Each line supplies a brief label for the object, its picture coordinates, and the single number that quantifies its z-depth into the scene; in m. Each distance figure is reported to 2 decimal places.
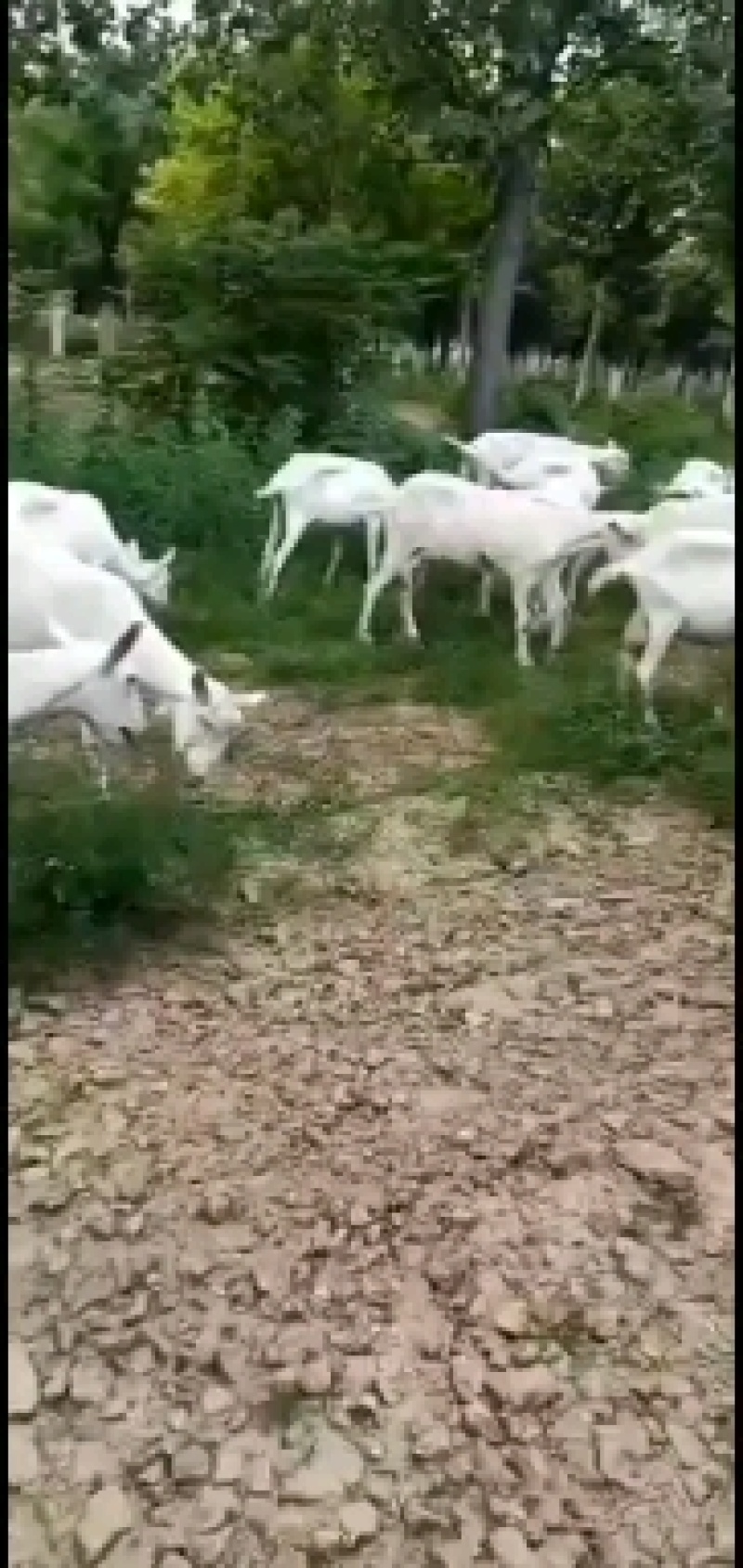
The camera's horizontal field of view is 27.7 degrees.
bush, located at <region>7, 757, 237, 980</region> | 4.54
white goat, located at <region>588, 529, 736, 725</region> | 6.29
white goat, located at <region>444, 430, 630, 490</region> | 10.24
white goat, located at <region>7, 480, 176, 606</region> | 7.38
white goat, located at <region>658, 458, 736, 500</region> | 9.13
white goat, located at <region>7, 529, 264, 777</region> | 5.66
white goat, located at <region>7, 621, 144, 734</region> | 4.70
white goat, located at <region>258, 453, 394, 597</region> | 8.84
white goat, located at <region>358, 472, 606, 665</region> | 7.69
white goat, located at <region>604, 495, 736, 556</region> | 7.13
